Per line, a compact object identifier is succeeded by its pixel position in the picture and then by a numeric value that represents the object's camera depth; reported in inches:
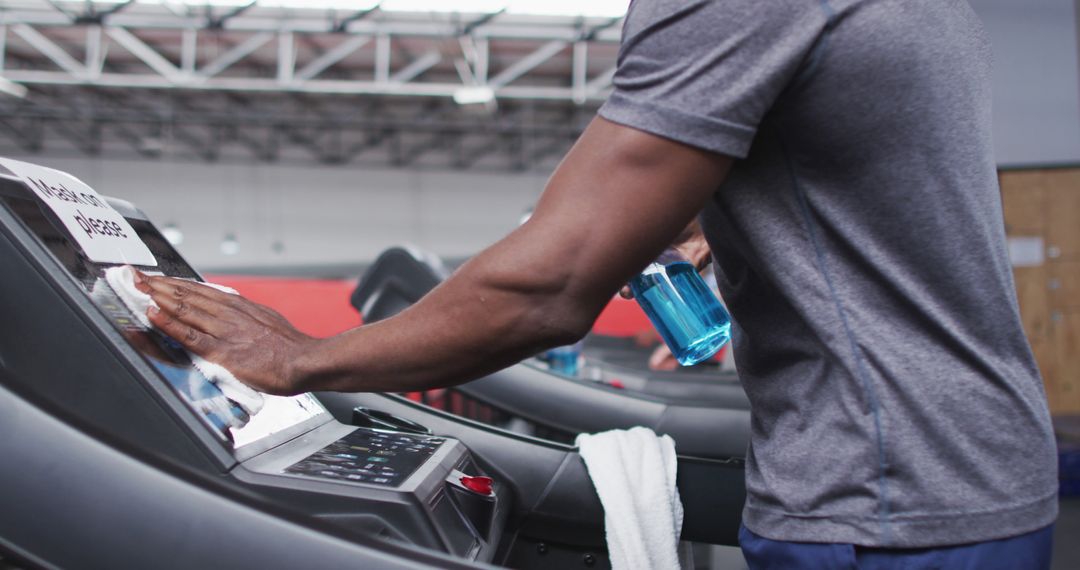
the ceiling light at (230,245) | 547.9
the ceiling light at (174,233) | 528.8
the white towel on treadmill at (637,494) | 34.5
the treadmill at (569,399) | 52.7
